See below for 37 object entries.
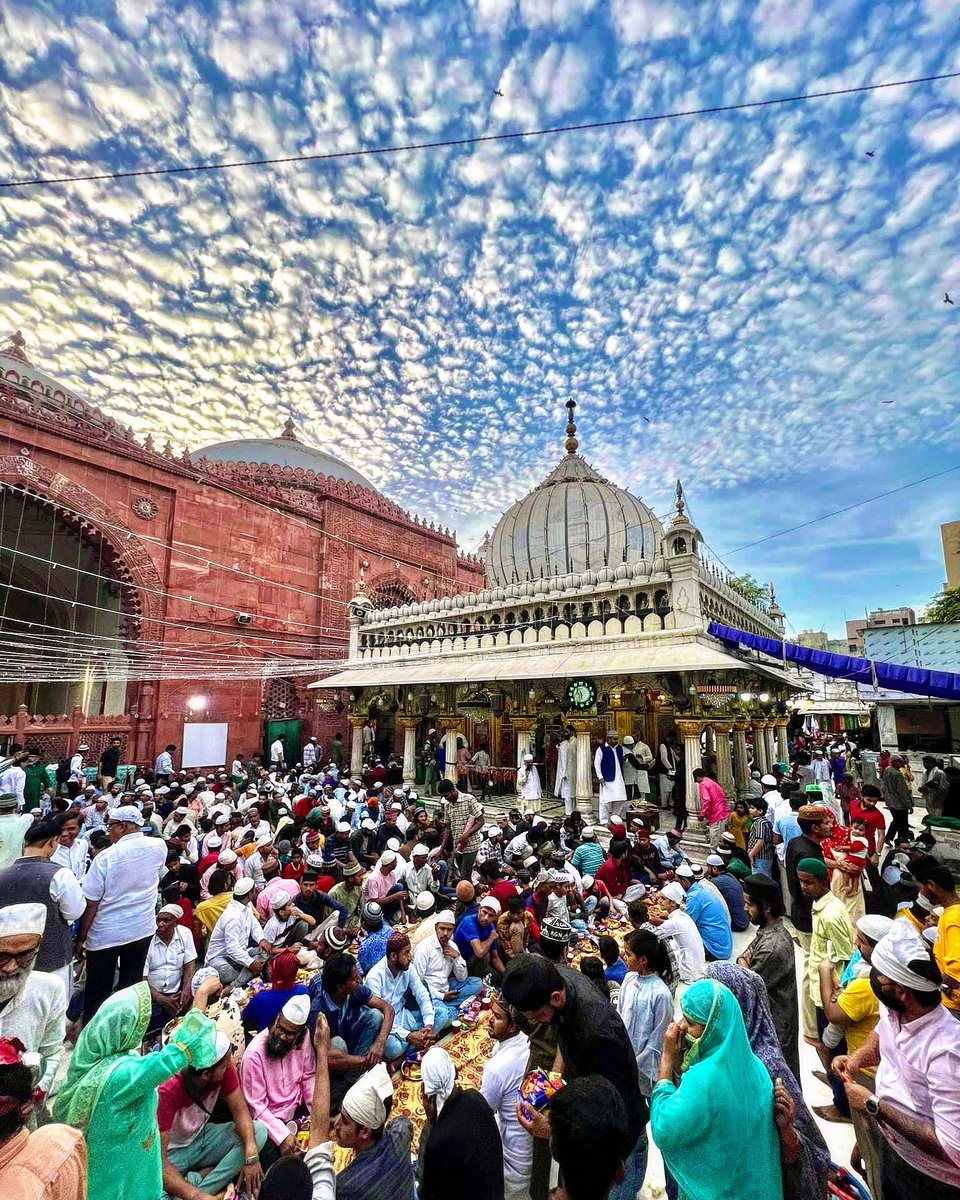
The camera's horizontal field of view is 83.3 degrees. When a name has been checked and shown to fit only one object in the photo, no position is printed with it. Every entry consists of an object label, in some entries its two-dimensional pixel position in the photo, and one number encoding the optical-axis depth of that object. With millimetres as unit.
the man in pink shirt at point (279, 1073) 2947
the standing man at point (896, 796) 8488
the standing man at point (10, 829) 5211
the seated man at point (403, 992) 3900
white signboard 16062
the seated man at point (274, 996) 3422
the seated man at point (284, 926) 4777
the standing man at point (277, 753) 16984
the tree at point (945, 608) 24828
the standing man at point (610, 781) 9977
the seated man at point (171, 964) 4227
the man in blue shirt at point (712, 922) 4418
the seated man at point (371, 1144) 2084
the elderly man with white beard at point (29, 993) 2697
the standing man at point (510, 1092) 2631
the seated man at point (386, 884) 5746
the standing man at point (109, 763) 13516
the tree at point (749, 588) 31845
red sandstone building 14531
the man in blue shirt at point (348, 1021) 3248
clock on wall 10891
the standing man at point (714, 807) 8836
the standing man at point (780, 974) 3232
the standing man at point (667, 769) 11680
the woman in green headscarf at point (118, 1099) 2135
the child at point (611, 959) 4328
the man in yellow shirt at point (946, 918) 2857
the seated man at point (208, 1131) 2592
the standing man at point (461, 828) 7691
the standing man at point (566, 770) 11172
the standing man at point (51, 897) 3773
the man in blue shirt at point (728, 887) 5430
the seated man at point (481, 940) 4699
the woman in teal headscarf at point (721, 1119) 2002
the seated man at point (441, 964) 4391
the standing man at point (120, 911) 4336
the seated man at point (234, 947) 4754
